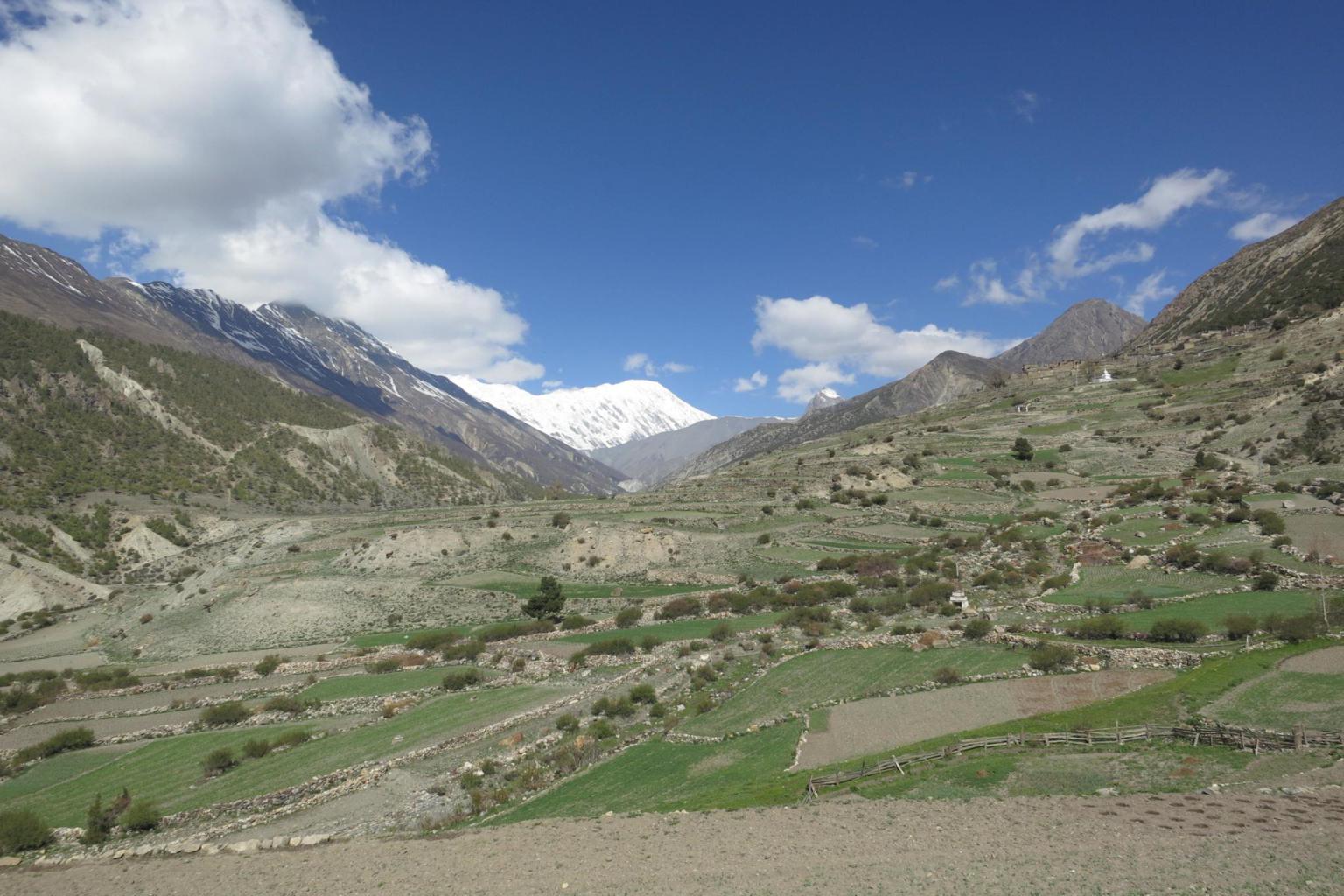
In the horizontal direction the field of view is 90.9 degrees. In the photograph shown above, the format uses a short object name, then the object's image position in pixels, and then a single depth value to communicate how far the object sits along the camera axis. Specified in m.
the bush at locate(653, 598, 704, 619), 53.34
